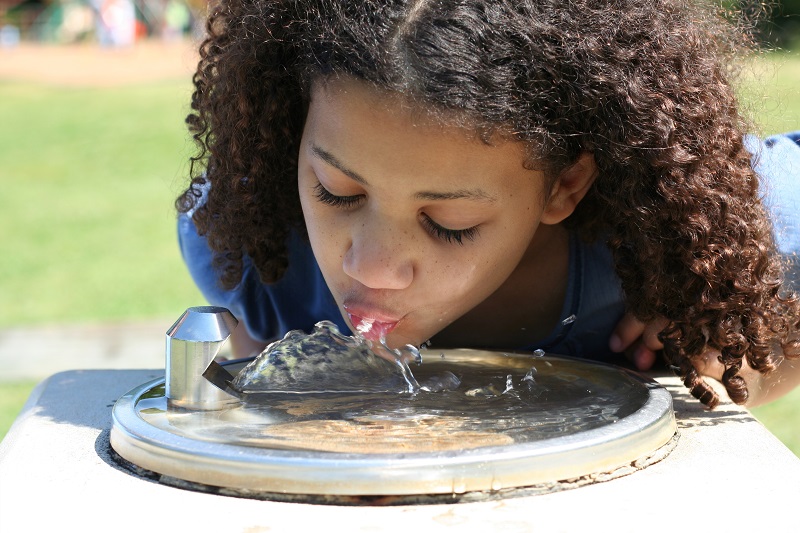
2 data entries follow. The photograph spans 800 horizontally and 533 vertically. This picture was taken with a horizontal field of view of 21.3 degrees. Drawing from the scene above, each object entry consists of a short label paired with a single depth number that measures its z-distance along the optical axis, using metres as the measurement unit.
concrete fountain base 0.84
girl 0.96
